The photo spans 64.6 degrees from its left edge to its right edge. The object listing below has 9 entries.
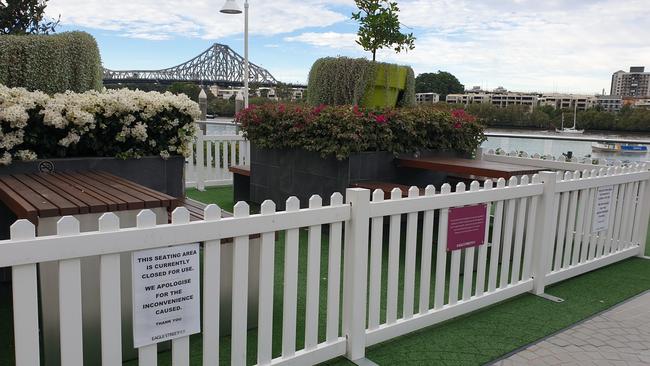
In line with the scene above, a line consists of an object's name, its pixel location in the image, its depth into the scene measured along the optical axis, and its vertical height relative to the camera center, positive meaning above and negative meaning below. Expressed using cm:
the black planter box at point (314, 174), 633 -87
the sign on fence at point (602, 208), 498 -88
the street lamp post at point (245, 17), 1288 +228
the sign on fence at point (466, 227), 371 -84
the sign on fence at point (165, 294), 228 -87
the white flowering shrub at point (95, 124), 418 -23
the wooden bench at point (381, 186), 571 -90
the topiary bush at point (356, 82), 793 +41
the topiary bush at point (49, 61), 510 +35
